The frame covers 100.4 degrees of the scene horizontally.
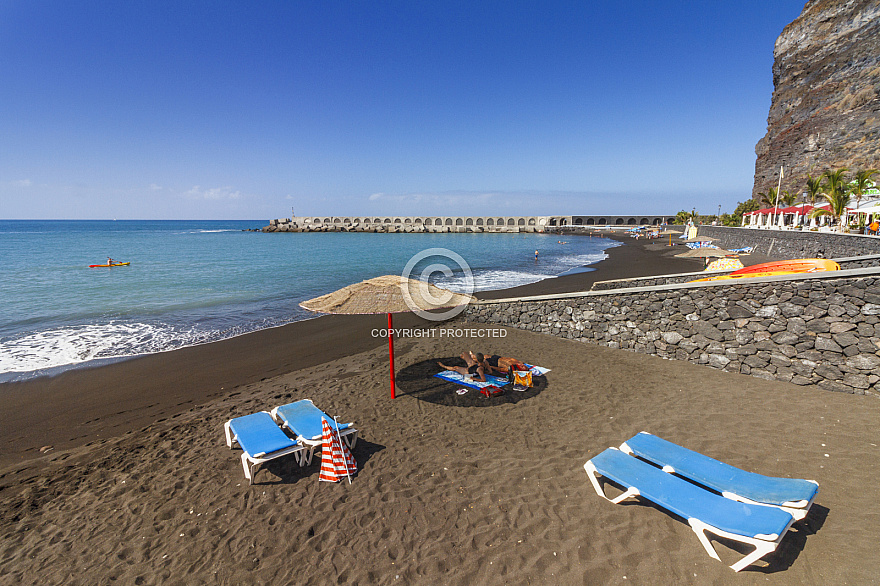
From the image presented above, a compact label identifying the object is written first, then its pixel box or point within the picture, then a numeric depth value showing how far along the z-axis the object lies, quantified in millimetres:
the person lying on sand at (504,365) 7740
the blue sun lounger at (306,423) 5055
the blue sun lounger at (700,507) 3068
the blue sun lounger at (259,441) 4680
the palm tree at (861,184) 26003
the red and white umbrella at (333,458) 4676
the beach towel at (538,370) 8008
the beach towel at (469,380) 7336
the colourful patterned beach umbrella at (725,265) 15578
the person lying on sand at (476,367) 7651
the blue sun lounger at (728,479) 3461
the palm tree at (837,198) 23422
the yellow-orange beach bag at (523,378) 7289
